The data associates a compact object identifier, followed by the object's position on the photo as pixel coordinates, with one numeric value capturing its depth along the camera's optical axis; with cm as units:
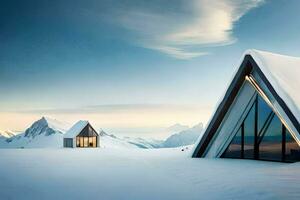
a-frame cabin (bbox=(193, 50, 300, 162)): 980
